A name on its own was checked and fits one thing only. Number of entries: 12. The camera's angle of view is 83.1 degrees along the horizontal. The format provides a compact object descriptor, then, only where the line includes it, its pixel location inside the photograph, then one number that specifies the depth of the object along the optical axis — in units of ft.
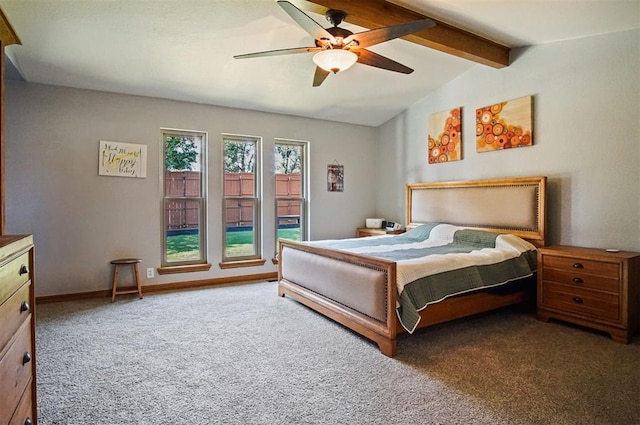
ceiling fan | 7.82
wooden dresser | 3.77
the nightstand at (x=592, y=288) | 9.47
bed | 8.86
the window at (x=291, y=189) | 17.84
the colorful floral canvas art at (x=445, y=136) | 15.60
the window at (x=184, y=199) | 15.46
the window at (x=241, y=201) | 16.61
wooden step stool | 13.41
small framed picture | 19.04
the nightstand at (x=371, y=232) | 17.58
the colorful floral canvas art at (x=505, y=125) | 13.16
